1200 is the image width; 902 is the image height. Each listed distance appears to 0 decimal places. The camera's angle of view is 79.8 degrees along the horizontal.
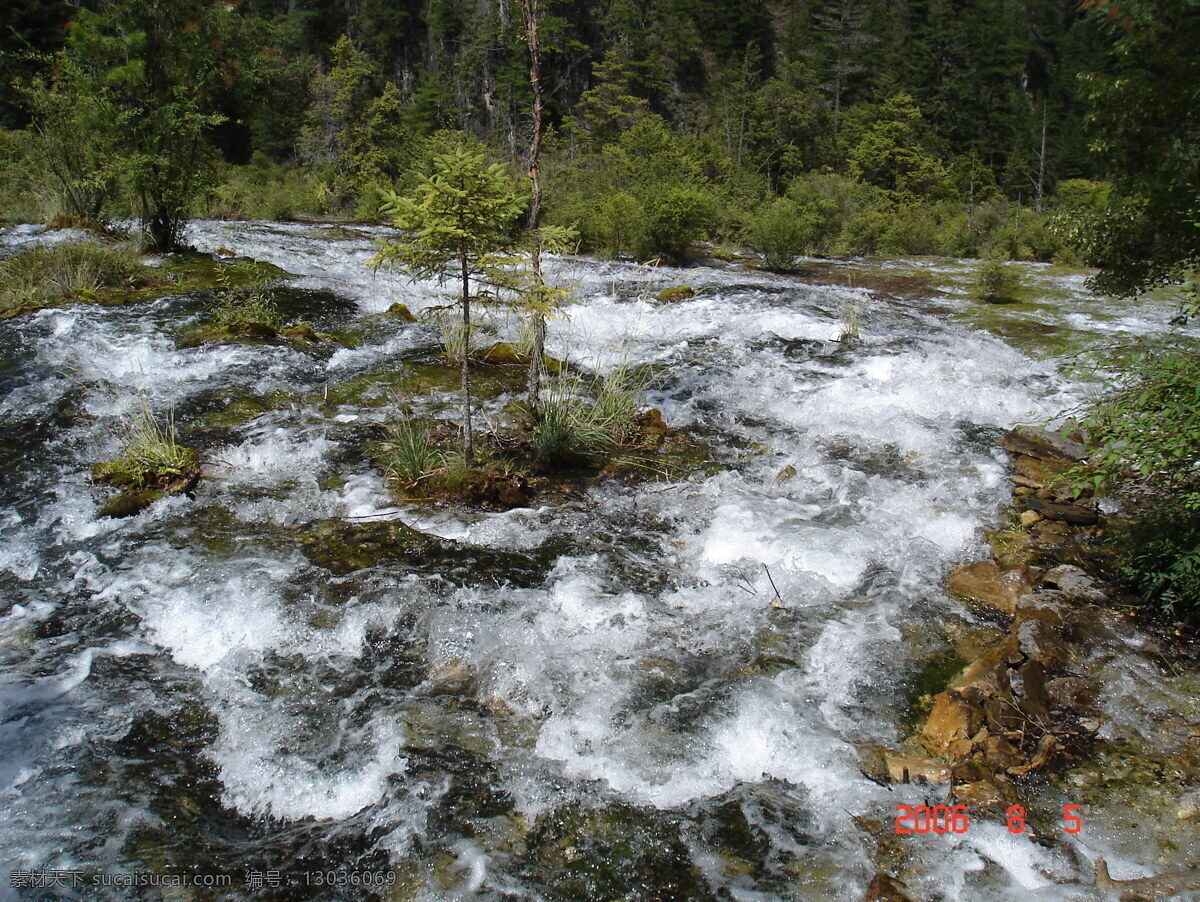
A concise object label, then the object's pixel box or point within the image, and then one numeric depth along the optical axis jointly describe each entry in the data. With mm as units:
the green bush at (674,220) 14906
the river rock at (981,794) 3279
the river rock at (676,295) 12297
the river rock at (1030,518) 5738
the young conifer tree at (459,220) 5168
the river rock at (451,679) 4023
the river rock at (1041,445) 6691
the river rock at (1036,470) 6277
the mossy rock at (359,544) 5035
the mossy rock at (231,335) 8906
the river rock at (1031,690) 3758
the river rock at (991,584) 4855
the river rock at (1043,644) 4145
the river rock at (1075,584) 4734
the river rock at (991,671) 3848
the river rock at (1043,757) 3434
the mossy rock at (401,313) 10523
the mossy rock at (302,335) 9305
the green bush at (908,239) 20312
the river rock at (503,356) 9102
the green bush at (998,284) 12547
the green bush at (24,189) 13586
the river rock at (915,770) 3434
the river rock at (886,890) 2846
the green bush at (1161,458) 3928
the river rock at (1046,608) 4492
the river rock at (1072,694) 3879
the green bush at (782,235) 15148
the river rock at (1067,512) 5667
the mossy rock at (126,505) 5512
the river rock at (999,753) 3469
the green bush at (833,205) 20078
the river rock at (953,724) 3588
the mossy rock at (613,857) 2941
